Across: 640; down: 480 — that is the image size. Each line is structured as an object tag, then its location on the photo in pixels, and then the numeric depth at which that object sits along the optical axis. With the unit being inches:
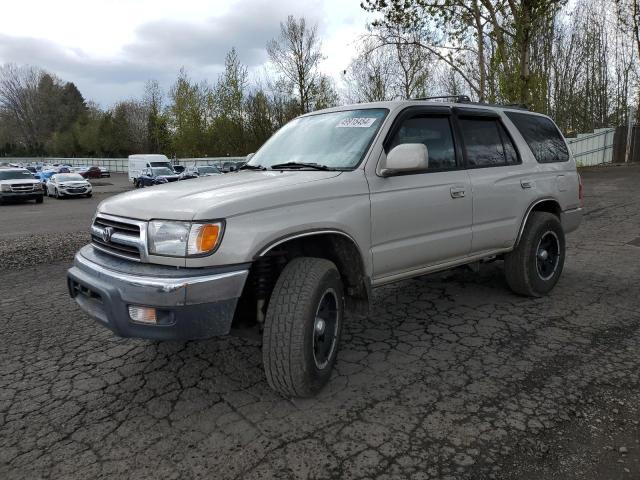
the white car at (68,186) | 917.8
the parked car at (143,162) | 1461.1
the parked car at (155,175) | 1146.0
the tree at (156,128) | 2287.2
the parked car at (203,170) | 1172.4
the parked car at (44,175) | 1463.2
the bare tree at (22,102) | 3319.4
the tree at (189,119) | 2074.3
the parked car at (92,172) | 1974.7
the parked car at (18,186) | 775.1
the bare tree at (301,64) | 1401.3
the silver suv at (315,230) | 104.2
